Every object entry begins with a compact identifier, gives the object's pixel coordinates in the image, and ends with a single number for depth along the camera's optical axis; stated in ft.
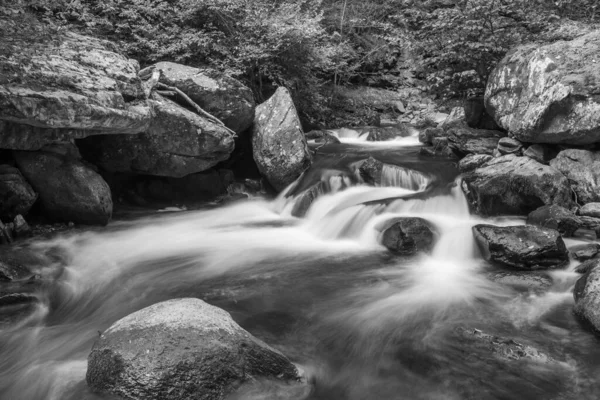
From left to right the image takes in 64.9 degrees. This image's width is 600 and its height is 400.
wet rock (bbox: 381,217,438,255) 23.56
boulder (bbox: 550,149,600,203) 25.73
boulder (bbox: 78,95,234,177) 28.17
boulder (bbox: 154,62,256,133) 30.22
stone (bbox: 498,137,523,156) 30.01
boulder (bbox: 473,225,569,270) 20.48
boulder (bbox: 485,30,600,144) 25.96
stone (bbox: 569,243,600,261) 20.85
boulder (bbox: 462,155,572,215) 25.52
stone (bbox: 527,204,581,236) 23.16
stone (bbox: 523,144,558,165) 28.55
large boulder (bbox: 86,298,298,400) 11.34
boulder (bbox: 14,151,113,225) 25.27
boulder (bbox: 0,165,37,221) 24.30
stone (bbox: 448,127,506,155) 33.22
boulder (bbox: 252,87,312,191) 31.99
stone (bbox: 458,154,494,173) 31.32
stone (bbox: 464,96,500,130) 35.83
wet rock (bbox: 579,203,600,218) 24.16
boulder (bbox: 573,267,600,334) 15.94
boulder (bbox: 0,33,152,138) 20.57
